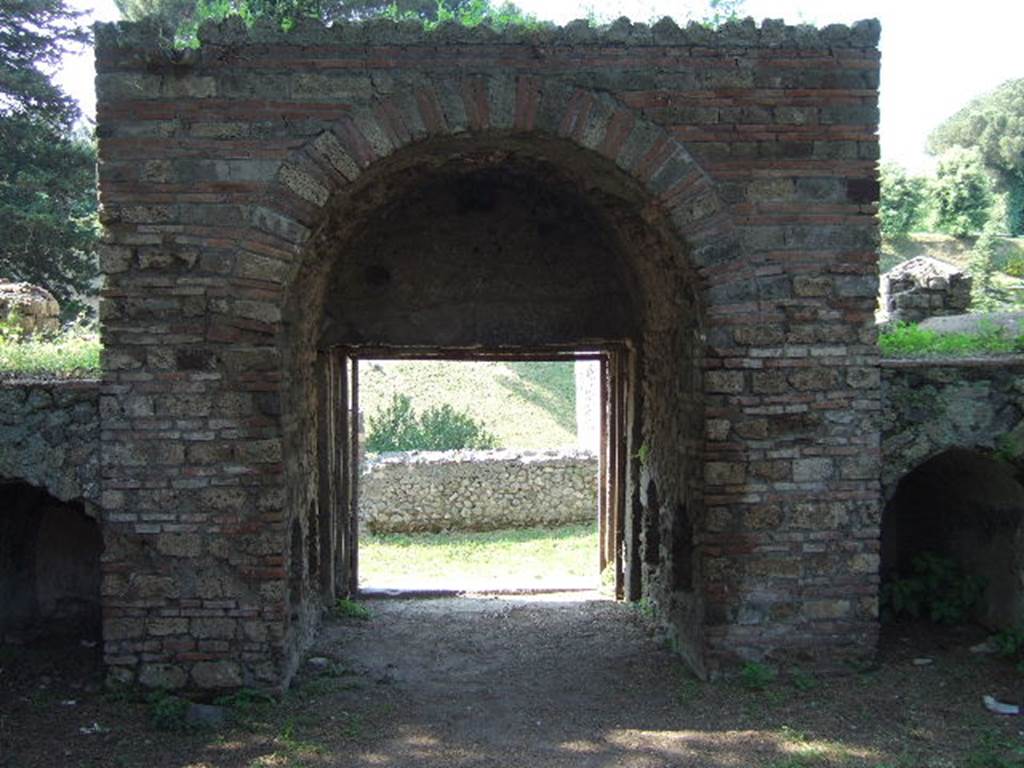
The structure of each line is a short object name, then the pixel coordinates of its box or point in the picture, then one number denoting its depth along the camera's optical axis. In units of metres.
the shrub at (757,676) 5.82
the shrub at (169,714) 5.35
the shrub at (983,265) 20.78
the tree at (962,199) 27.59
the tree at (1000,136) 31.33
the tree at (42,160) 15.49
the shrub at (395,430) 19.28
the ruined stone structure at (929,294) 9.63
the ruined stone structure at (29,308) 9.80
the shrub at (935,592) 6.79
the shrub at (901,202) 27.56
